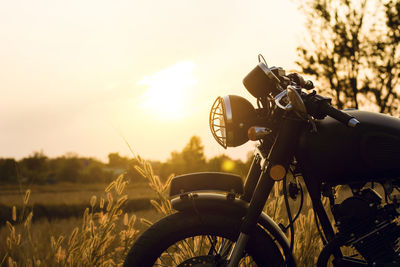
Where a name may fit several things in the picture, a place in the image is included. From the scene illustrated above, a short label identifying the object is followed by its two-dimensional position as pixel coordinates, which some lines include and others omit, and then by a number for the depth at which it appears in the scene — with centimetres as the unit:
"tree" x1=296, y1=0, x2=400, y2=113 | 1775
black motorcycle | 198
